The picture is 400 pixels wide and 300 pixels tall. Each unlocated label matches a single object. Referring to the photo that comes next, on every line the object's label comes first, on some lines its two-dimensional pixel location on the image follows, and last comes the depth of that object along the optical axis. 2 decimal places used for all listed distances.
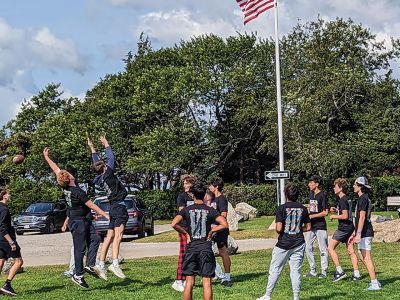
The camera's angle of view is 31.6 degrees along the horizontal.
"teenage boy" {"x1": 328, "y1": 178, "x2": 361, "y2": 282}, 12.52
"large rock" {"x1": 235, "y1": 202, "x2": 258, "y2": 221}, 38.91
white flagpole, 25.39
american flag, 24.36
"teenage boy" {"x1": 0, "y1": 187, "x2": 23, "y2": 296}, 11.69
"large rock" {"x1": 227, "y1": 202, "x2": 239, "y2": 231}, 29.47
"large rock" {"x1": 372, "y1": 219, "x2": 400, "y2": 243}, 21.83
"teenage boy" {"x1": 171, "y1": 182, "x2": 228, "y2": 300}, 9.15
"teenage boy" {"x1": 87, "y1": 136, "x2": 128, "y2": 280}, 12.28
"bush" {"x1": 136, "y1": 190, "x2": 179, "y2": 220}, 44.12
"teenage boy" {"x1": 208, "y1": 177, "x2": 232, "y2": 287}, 12.17
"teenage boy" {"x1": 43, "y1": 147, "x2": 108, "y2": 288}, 11.62
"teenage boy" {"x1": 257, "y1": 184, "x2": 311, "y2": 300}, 10.15
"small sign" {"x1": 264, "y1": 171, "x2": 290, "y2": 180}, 21.83
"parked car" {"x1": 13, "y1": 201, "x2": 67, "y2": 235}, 32.94
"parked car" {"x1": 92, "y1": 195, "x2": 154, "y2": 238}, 24.62
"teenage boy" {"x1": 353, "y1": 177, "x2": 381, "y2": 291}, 11.66
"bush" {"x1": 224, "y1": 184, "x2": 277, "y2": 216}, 43.71
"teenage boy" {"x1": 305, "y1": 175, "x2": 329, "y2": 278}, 12.82
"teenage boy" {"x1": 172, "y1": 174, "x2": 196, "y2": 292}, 11.50
